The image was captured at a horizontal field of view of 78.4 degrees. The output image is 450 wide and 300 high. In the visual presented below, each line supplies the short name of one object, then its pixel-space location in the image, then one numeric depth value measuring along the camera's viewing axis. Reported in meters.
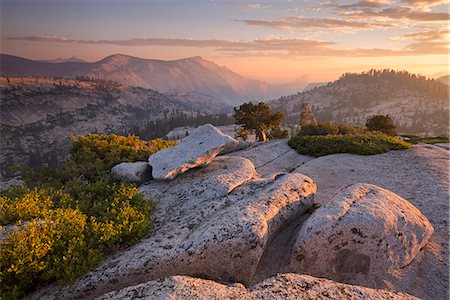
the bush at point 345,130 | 46.94
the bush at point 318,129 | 38.53
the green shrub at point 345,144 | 24.75
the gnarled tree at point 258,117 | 45.56
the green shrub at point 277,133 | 50.76
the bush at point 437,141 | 43.19
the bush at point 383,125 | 58.97
